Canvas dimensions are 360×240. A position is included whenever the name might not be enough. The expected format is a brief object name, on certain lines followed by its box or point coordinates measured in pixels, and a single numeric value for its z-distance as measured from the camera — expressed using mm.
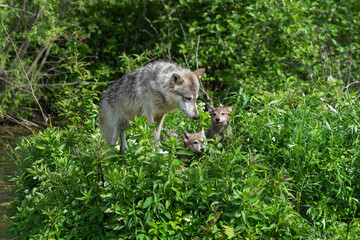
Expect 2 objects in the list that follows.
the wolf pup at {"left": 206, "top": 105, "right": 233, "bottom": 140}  14437
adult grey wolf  13742
